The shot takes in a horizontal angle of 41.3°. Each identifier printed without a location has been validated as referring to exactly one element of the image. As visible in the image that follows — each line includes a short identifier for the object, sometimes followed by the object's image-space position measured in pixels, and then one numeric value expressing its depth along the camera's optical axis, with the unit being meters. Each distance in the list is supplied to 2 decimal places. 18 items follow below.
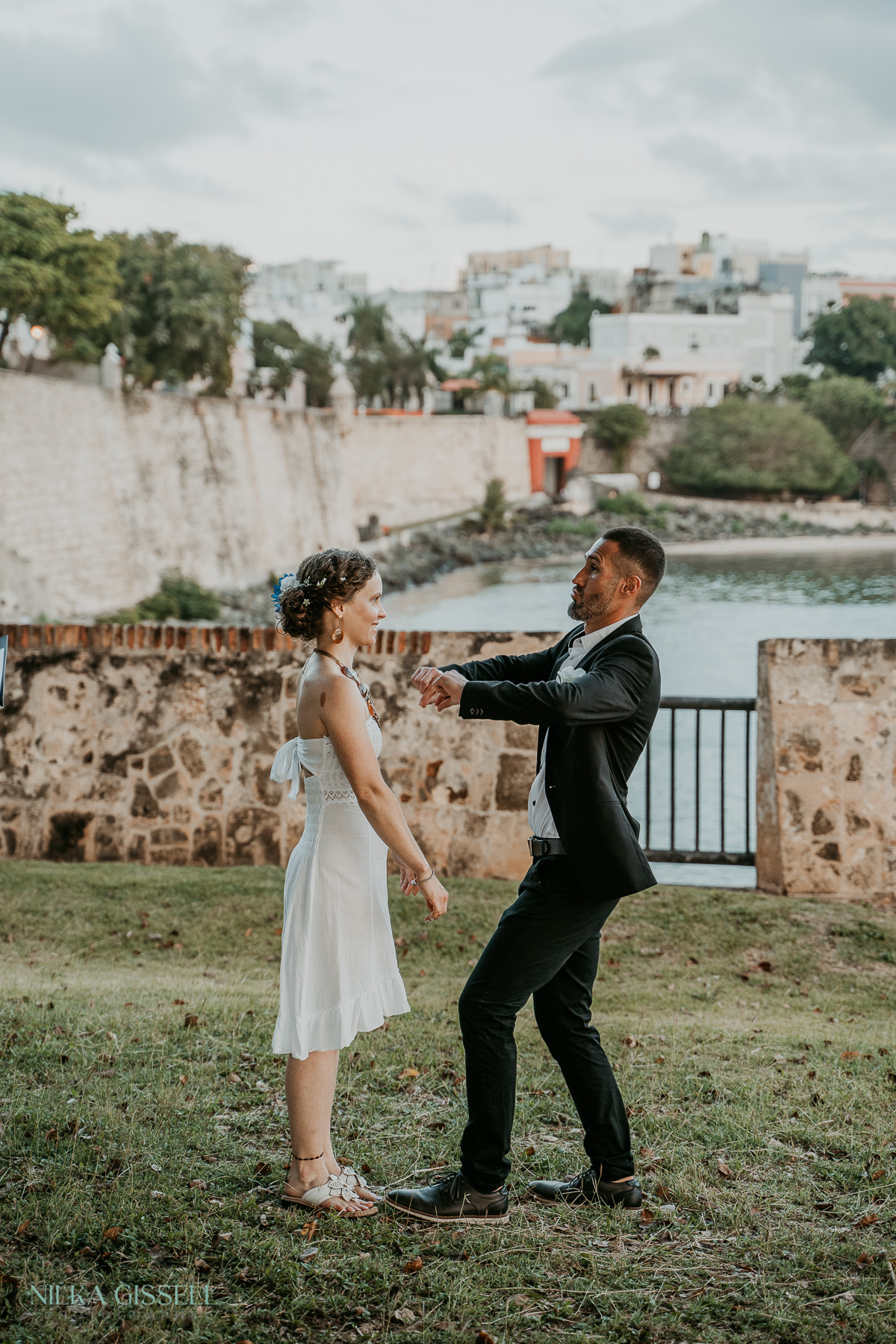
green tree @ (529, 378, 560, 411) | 74.12
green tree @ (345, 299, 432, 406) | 66.88
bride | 2.75
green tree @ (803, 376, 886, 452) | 74.00
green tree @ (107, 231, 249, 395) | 33.84
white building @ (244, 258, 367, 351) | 105.06
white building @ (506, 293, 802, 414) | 78.75
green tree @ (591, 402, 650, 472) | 71.19
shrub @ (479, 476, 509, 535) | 59.38
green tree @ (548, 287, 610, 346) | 92.44
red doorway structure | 67.62
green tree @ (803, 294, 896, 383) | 80.00
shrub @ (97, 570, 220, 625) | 28.69
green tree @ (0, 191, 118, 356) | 25.95
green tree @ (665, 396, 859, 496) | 70.94
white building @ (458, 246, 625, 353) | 99.44
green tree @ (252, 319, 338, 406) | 58.59
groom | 2.71
